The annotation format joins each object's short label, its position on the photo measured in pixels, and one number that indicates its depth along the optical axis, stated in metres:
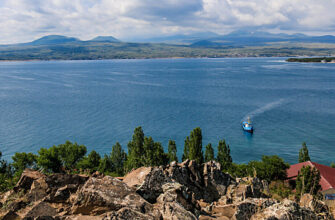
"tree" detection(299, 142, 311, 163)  45.99
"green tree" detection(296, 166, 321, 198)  30.87
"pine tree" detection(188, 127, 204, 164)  41.53
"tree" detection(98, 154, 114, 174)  40.16
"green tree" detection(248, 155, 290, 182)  38.56
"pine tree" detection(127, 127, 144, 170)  44.07
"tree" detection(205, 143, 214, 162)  44.81
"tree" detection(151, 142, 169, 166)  40.12
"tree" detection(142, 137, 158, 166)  40.31
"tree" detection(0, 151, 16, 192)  25.17
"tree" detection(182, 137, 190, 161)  44.68
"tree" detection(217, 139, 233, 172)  44.94
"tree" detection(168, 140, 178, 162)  45.59
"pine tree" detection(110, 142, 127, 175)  46.22
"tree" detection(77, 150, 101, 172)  39.53
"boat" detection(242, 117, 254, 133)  69.07
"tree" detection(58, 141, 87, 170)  39.53
